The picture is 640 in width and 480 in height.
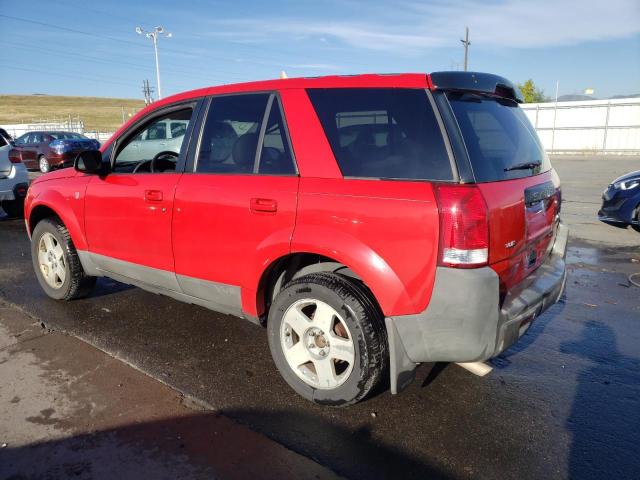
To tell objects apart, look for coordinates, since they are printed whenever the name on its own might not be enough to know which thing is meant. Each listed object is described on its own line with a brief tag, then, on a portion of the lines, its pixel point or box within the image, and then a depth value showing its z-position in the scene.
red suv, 2.43
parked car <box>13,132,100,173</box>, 17.95
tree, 61.12
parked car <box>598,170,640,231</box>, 7.06
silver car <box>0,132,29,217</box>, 8.45
